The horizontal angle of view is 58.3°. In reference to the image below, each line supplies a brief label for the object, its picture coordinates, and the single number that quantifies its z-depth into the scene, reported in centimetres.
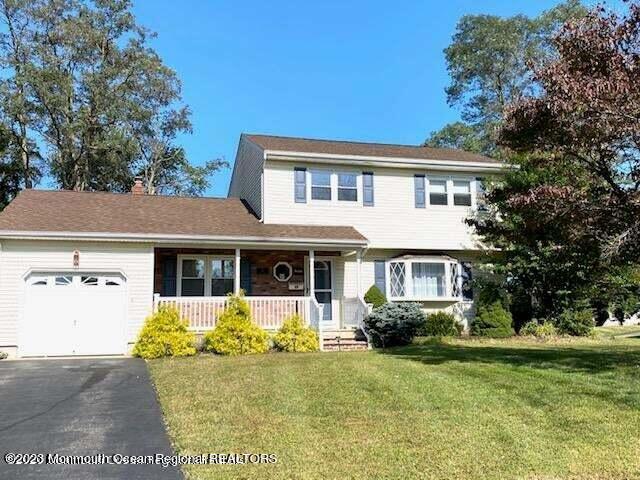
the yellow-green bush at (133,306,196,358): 1374
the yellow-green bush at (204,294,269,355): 1412
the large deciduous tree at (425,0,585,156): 3609
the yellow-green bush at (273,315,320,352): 1470
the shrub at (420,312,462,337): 1745
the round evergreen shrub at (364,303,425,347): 1530
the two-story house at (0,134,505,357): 1434
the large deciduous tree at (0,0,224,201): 2883
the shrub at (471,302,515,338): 1748
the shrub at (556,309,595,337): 1755
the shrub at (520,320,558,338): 1708
